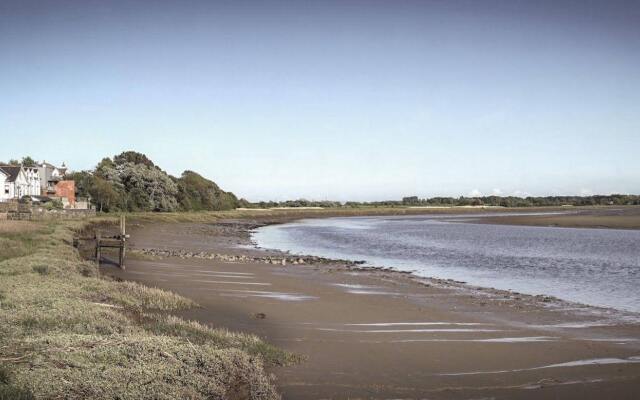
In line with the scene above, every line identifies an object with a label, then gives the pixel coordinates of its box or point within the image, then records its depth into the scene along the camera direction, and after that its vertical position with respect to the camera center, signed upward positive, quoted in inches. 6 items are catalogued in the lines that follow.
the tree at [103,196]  3265.3 +43.3
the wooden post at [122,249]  974.4 -81.4
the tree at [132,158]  4451.3 +377.0
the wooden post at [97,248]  998.8 -82.3
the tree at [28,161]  4243.6 +324.6
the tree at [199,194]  4315.9 +85.8
